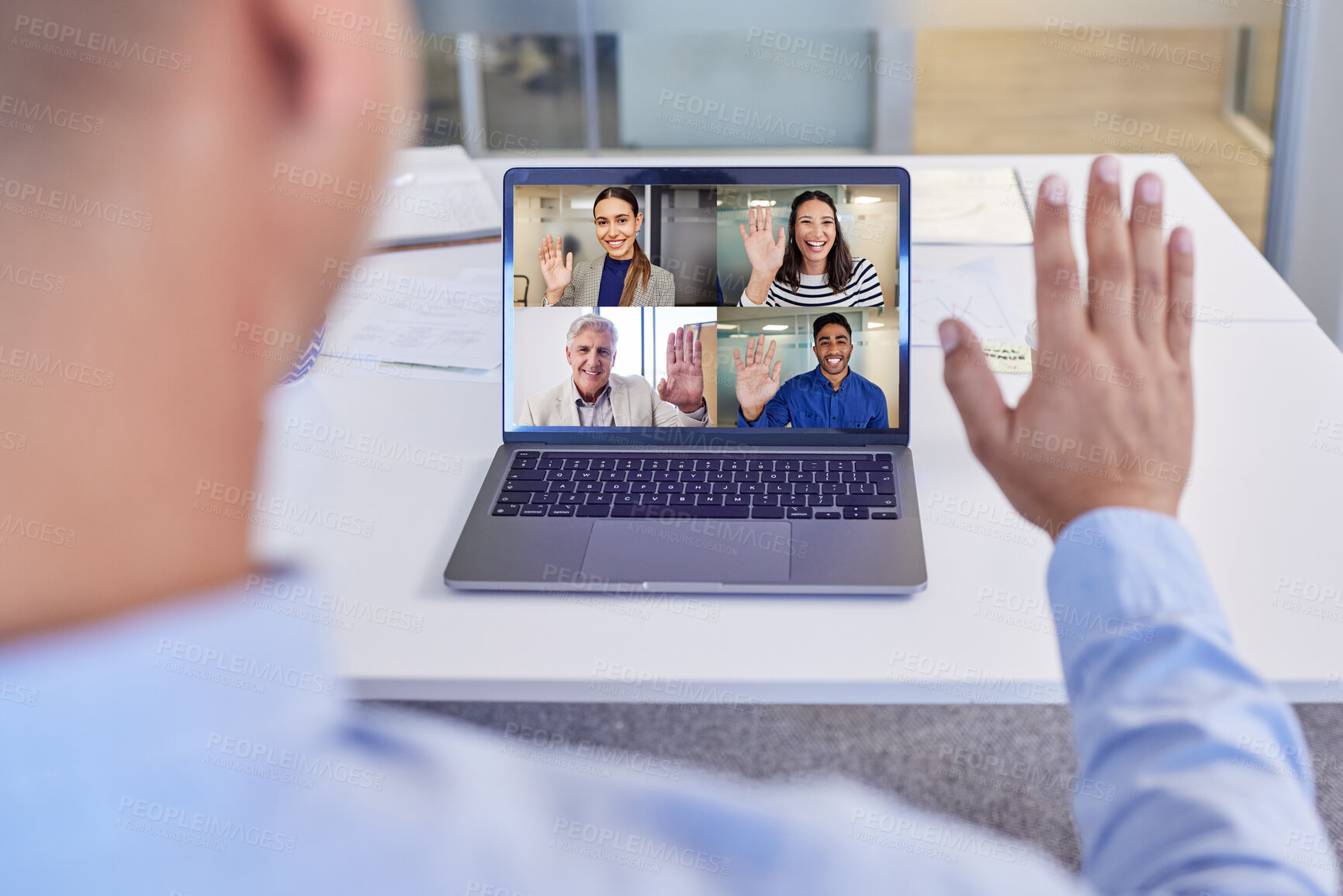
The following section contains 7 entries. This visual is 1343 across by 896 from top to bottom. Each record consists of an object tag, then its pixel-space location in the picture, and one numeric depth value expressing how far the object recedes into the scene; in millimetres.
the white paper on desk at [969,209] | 1492
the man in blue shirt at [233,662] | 306
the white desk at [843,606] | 746
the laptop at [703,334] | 950
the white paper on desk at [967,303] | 1240
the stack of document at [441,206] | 1531
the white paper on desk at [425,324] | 1217
